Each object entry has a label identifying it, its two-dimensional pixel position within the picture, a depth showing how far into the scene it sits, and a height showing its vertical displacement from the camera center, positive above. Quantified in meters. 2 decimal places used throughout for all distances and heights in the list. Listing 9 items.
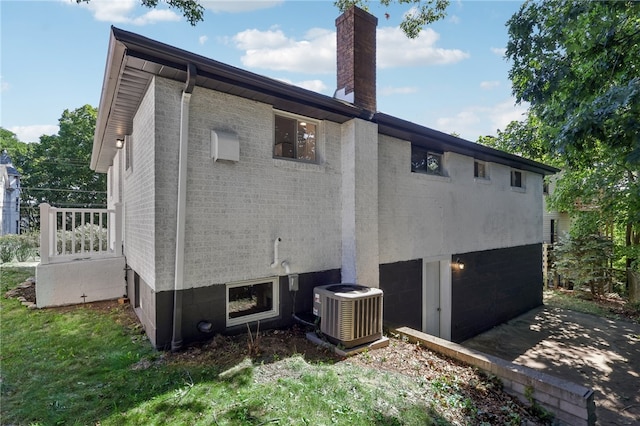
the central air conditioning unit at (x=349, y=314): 4.79 -1.64
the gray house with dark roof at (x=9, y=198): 21.47 +0.96
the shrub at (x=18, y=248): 11.56 -1.45
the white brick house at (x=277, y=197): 4.45 +0.29
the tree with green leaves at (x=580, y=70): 5.52 +3.11
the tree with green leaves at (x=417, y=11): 8.54 +5.63
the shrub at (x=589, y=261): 13.24 -2.17
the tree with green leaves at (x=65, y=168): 25.59 +3.57
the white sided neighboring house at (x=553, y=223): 19.35 -0.73
